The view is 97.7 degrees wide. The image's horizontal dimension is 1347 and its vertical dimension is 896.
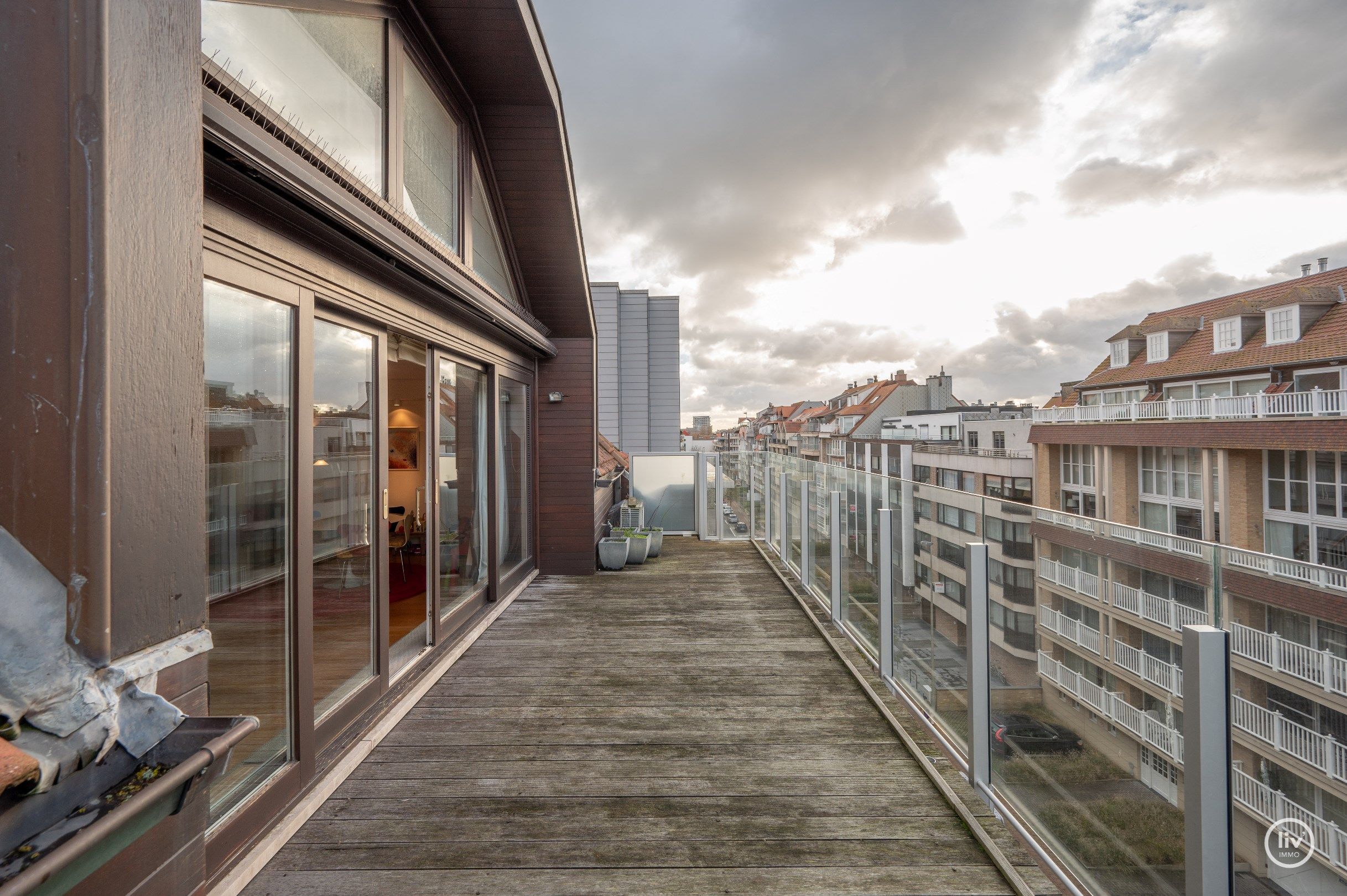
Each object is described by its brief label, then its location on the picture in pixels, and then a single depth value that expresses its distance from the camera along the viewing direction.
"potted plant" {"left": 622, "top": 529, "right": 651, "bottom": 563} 7.14
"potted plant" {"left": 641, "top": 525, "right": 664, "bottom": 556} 7.79
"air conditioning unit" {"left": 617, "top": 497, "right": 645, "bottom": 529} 8.51
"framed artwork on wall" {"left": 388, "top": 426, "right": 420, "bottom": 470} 4.02
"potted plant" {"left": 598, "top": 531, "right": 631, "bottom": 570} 6.88
